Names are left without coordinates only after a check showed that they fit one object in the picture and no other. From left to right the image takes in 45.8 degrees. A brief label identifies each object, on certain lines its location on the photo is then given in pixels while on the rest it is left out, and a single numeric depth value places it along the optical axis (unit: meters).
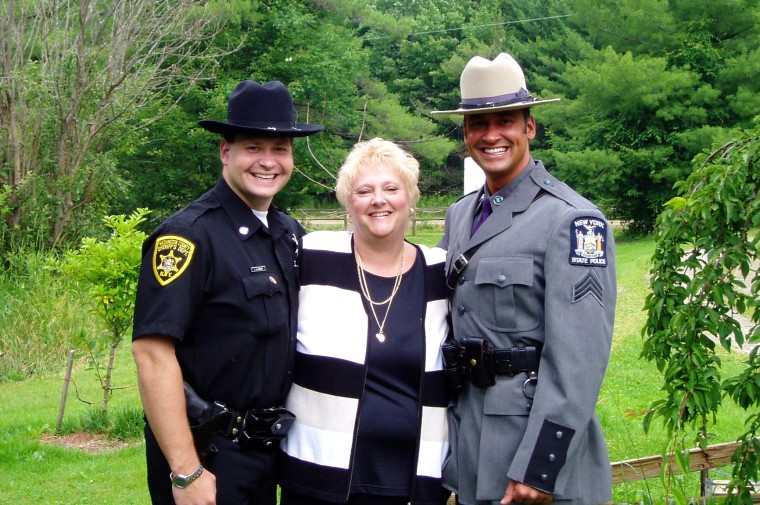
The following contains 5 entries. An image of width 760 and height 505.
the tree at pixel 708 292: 3.12
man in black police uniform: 2.92
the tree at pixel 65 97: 13.57
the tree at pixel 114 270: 6.59
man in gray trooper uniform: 2.85
